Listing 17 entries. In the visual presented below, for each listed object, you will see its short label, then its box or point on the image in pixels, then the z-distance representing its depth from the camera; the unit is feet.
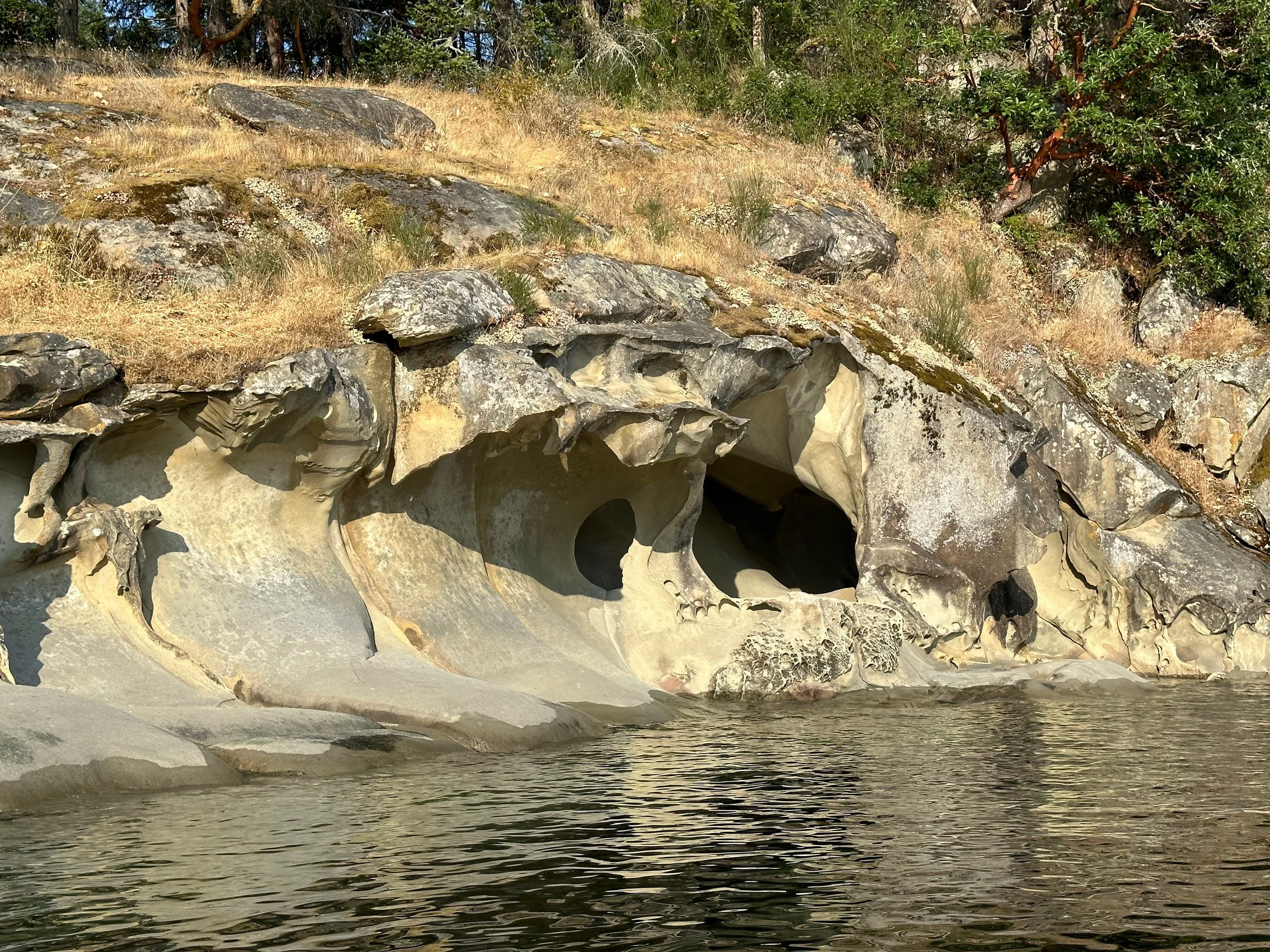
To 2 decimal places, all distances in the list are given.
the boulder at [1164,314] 74.38
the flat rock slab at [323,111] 68.33
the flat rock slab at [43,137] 53.42
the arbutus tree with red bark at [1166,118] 73.87
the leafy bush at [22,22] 91.97
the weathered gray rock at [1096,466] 57.88
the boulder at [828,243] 65.46
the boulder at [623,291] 47.75
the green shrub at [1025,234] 81.10
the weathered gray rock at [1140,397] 65.87
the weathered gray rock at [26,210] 49.16
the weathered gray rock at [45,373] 36.52
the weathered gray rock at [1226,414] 66.64
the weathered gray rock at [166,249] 46.93
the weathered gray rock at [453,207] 55.31
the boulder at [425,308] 42.39
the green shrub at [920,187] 83.35
